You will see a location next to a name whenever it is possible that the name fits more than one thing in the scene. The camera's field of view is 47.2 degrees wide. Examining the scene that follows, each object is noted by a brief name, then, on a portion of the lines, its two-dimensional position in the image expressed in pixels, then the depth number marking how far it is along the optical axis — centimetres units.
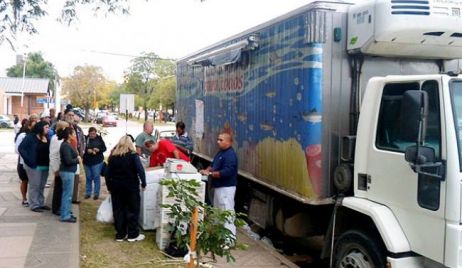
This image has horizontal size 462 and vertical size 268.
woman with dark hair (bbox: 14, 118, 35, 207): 960
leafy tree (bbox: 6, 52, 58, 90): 10812
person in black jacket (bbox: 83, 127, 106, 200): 1022
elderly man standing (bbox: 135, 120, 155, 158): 1005
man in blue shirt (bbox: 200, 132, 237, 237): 705
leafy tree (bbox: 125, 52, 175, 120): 8191
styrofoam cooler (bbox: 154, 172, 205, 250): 684
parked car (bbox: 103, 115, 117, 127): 5678
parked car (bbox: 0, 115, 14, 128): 4977
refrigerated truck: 430
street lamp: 8312
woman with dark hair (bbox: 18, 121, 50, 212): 867
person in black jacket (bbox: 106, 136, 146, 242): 719
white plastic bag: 822
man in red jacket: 852
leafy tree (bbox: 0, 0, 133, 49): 927
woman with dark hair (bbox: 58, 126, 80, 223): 810
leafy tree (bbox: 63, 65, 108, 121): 7069
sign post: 2112
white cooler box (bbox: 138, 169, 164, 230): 770
